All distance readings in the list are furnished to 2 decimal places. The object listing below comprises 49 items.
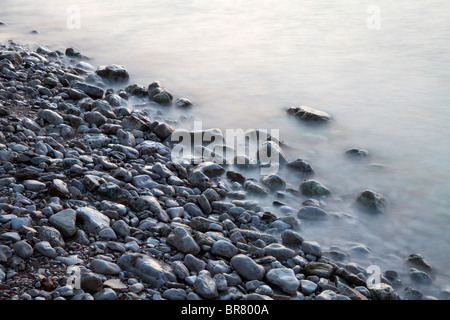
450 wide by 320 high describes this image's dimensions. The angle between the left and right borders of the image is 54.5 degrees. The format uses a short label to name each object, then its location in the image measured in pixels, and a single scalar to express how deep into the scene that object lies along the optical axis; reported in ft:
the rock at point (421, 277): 10.08
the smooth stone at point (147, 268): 8.11
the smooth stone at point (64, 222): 8.82
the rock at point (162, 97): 19.71
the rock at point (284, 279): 8.58
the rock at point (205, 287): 7.98
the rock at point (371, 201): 12.79
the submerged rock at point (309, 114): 18.83
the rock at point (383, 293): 8.89
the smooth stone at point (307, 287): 8.68
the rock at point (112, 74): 22.22
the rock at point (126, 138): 14.15
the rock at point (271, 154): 14.92
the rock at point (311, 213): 12.17
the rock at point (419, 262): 10.56
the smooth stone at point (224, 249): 9.41
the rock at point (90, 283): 7.45
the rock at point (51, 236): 8.40
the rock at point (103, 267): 8.02
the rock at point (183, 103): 19.84
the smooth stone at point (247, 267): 8.83
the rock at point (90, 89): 18.62
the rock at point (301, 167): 14.64
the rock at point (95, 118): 15.37
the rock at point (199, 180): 12.67
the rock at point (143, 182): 11.78
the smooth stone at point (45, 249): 8.07
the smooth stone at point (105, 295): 7.34
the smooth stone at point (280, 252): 9.77
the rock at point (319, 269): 9.32
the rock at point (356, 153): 16.08
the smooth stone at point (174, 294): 7.79
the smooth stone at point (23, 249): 7.86
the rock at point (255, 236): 10.36
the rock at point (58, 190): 10.11
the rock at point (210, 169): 13.60
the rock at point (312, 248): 10.32
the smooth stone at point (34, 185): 10.16
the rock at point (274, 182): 13.51
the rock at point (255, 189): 13.08
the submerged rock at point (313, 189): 13.34
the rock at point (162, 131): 15.56
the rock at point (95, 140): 13.61
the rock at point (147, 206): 10.53
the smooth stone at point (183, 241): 9.25
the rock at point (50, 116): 14.53
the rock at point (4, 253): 7.65
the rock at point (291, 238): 10.57
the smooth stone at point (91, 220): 9.24
